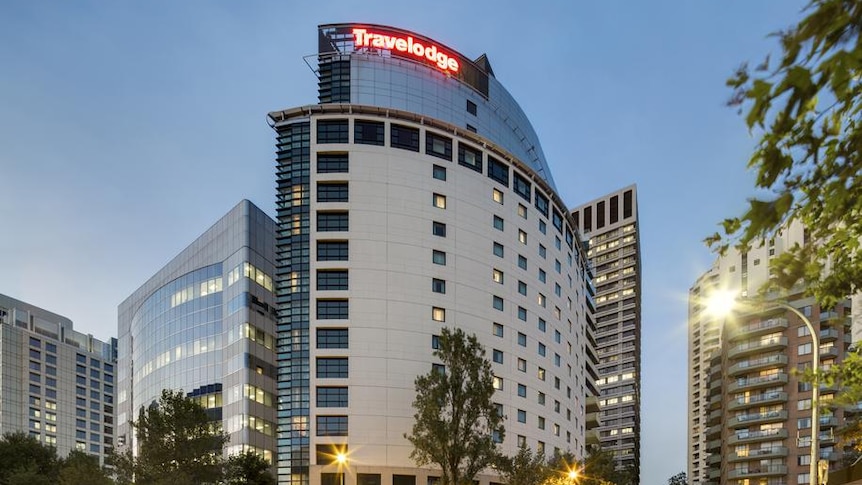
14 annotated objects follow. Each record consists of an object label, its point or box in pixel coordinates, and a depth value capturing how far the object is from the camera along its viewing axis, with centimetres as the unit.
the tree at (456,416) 4972
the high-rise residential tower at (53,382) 16162
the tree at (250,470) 5856
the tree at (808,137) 454
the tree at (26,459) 6469
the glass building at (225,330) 7656
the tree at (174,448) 4431
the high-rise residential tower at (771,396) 10325
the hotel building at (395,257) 6525
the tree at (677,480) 14348
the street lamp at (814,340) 1922
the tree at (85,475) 4616
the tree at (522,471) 5475
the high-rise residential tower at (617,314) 16175
